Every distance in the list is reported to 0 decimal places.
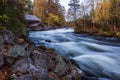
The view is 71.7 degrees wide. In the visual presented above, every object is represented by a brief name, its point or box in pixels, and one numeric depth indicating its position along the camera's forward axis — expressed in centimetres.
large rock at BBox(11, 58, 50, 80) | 249
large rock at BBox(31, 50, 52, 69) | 288
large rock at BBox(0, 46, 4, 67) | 256
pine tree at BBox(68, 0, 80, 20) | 2702
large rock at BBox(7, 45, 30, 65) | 266
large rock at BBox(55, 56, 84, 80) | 307
